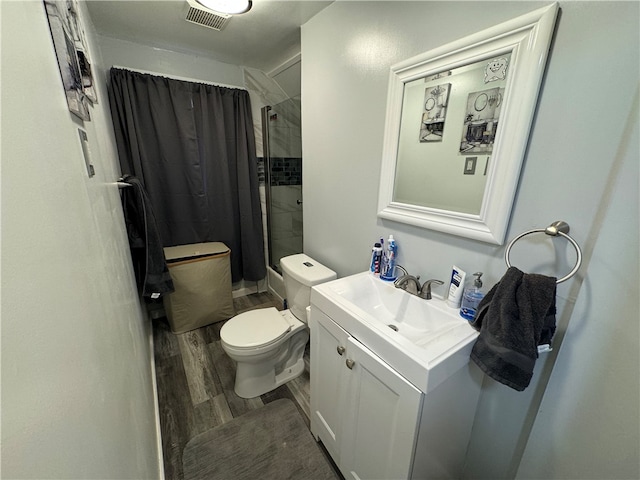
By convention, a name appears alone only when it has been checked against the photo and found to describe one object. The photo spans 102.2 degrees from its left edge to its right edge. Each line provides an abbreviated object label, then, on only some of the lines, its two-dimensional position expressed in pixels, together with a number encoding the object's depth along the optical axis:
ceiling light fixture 1.33
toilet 1.54
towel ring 0.71
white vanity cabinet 0.84
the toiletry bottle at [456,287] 1.02
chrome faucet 1.13
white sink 0.78
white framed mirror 0.80
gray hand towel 0.74
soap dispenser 0.98
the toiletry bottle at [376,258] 1.34
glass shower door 2.39
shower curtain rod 1.99
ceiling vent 1.50
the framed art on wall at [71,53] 0.62
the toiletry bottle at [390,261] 1.28
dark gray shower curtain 2.01
